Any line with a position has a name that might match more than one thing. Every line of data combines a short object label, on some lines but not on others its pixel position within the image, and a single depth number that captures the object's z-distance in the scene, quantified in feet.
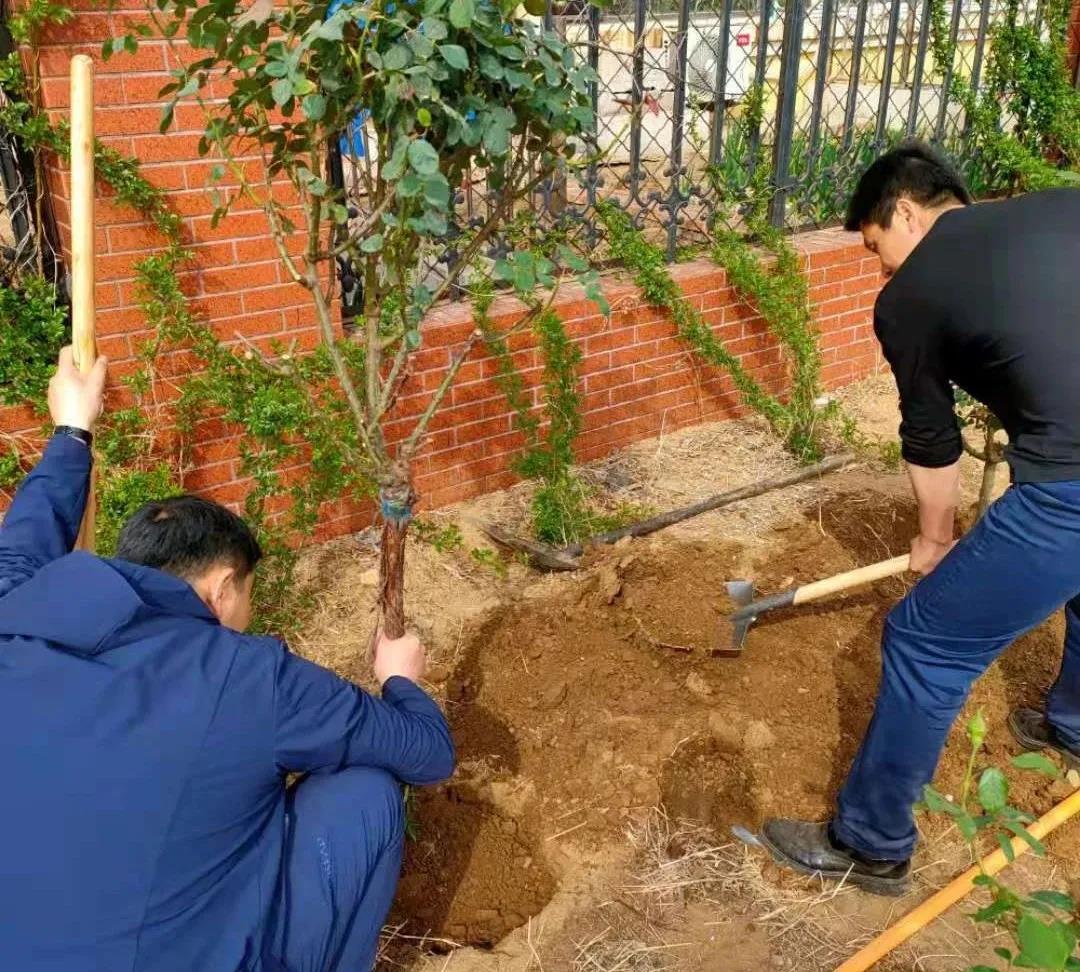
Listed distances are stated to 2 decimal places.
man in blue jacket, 4.59
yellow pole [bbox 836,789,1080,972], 7.40
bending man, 6.61
